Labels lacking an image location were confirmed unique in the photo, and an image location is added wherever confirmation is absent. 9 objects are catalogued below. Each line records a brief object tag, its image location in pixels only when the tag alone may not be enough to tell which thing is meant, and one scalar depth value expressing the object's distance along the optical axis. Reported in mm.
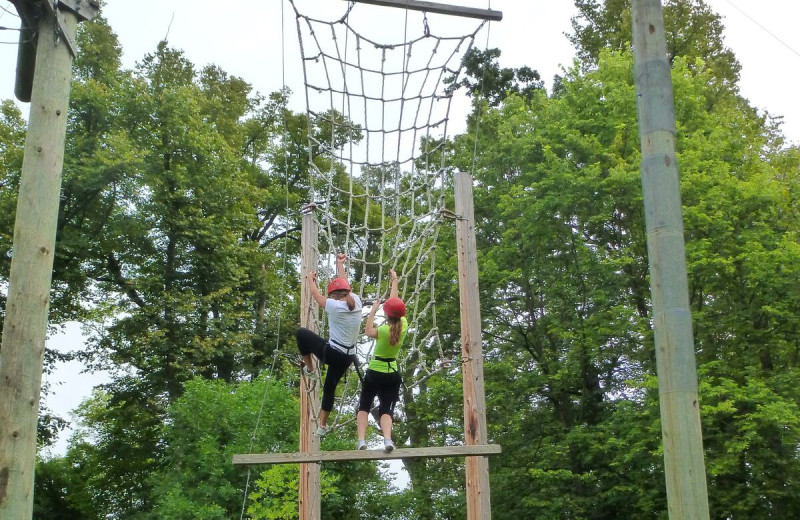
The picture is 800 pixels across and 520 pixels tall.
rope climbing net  6492
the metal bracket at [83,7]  4121
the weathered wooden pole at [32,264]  3502
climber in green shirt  5590
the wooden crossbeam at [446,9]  5473
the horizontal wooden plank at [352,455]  5395
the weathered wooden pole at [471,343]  6441
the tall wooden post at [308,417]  6773
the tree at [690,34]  17734
